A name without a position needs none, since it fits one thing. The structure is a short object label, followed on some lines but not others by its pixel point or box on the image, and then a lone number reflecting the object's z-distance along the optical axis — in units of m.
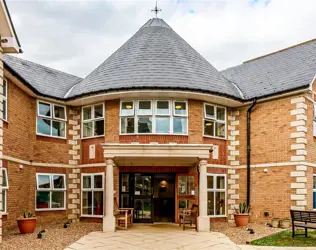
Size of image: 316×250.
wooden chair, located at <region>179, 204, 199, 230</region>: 13.14
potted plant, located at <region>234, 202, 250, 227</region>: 14.13
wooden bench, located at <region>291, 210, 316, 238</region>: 11.12
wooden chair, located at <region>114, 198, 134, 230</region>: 13.33
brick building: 14.19
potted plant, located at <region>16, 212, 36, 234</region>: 12.05
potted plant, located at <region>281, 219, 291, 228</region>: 13.64
